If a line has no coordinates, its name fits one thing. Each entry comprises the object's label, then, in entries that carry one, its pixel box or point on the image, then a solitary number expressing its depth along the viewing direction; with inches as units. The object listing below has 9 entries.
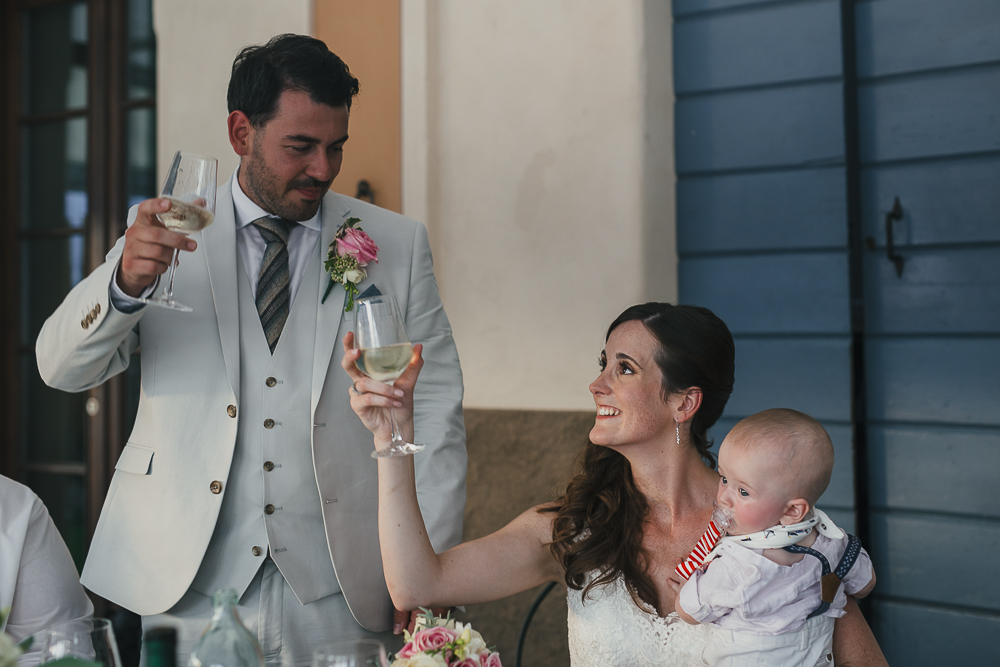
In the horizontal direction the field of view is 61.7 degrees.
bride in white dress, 63.2
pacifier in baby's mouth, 65.6
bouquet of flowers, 41.1
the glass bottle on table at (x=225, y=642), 36.9
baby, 54.7
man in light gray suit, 65.9
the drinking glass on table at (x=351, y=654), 32.9
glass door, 153.6
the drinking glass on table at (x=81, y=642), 35.2
